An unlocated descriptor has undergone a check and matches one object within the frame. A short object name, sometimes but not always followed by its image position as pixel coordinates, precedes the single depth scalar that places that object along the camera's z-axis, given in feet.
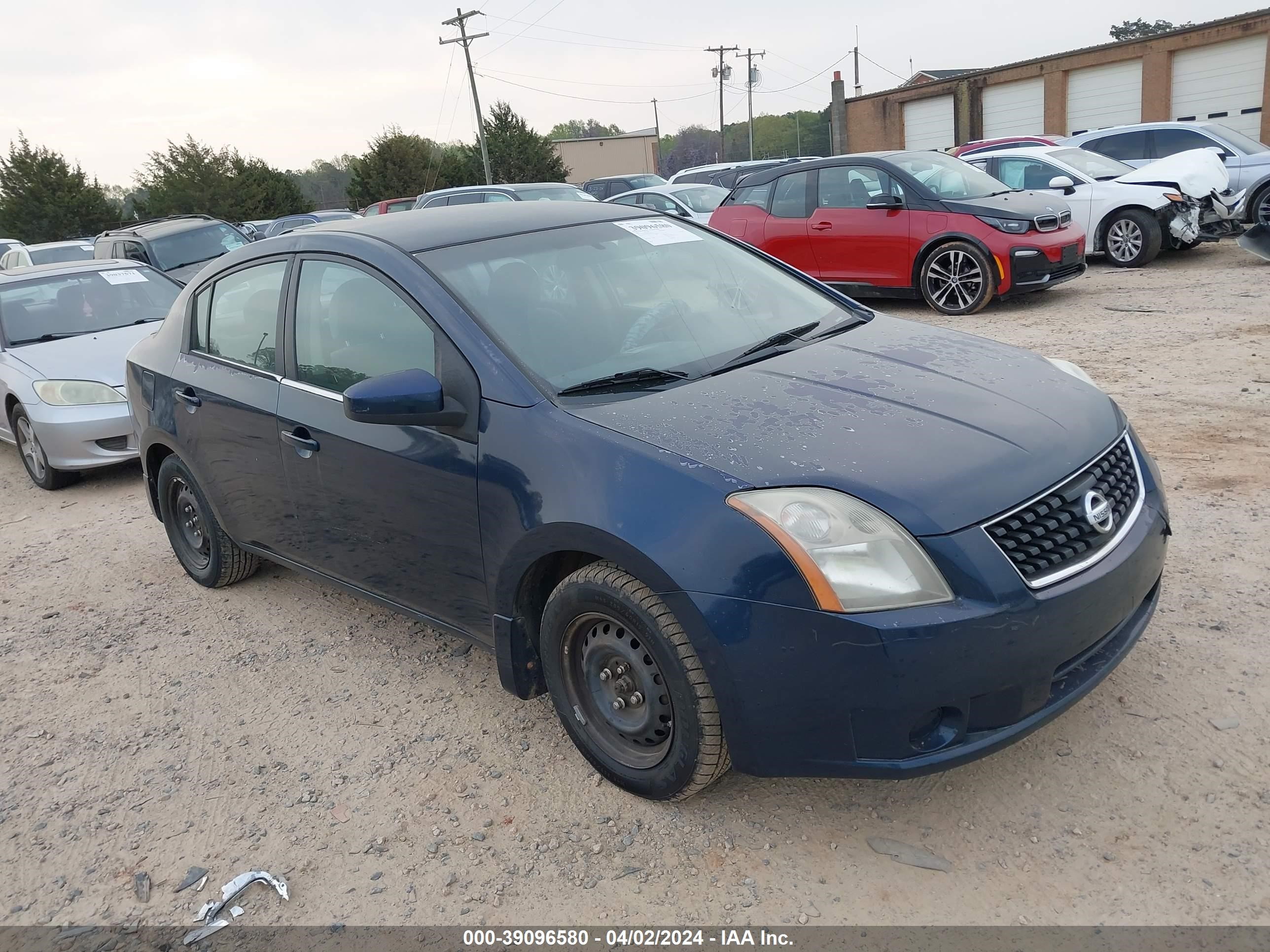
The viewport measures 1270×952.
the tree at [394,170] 131.54
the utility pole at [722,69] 232.73
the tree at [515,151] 136.67
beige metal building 206.39
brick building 83.97
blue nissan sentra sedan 7.57
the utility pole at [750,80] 229.66
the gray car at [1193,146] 37.68
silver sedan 21.95
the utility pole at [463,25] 142.20
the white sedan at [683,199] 47.34
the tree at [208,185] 129.59
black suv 42.04
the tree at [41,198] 118.83
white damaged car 36.55
